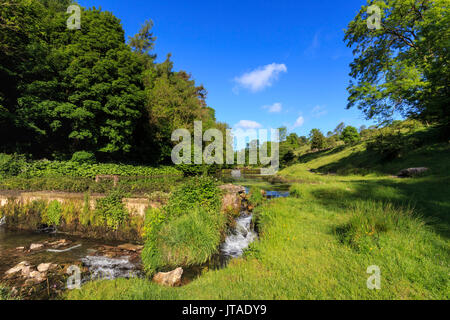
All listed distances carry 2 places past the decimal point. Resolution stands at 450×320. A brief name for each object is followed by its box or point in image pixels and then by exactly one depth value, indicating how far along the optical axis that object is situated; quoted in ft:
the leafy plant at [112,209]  24.98
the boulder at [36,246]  22.05
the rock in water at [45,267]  17.17
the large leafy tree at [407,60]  45.65
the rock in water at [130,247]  22.04
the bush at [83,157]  53.31
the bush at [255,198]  40.02
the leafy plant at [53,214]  27.94
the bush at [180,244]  17.41
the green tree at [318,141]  176.35
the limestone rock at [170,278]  14.20
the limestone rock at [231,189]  35.19
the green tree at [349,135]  182.63
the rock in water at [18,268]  16.91
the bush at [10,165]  39.62
